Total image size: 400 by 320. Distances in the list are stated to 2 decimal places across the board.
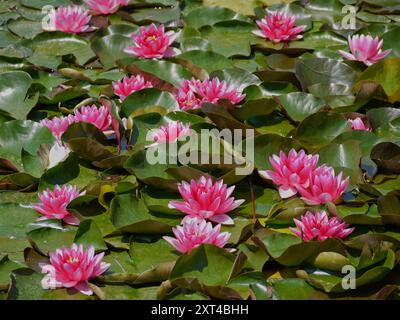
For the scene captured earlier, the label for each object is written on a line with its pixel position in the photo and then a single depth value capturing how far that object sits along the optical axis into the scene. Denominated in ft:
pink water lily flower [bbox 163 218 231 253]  14.70
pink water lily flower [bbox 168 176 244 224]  15.51
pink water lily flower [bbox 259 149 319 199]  16.05
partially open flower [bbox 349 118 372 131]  18.44
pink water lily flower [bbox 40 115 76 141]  18.45
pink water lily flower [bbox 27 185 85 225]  15.94
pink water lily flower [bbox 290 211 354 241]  14.72
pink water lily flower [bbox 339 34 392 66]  20.86
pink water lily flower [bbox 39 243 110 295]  14.04
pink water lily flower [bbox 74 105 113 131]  18.57
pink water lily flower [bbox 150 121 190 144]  17.74
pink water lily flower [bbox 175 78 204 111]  19.38
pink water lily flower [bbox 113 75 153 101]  19.84
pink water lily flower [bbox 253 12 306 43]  22.79
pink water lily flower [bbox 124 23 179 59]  21.58
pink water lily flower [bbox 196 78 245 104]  19.30
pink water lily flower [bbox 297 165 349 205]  15.77
